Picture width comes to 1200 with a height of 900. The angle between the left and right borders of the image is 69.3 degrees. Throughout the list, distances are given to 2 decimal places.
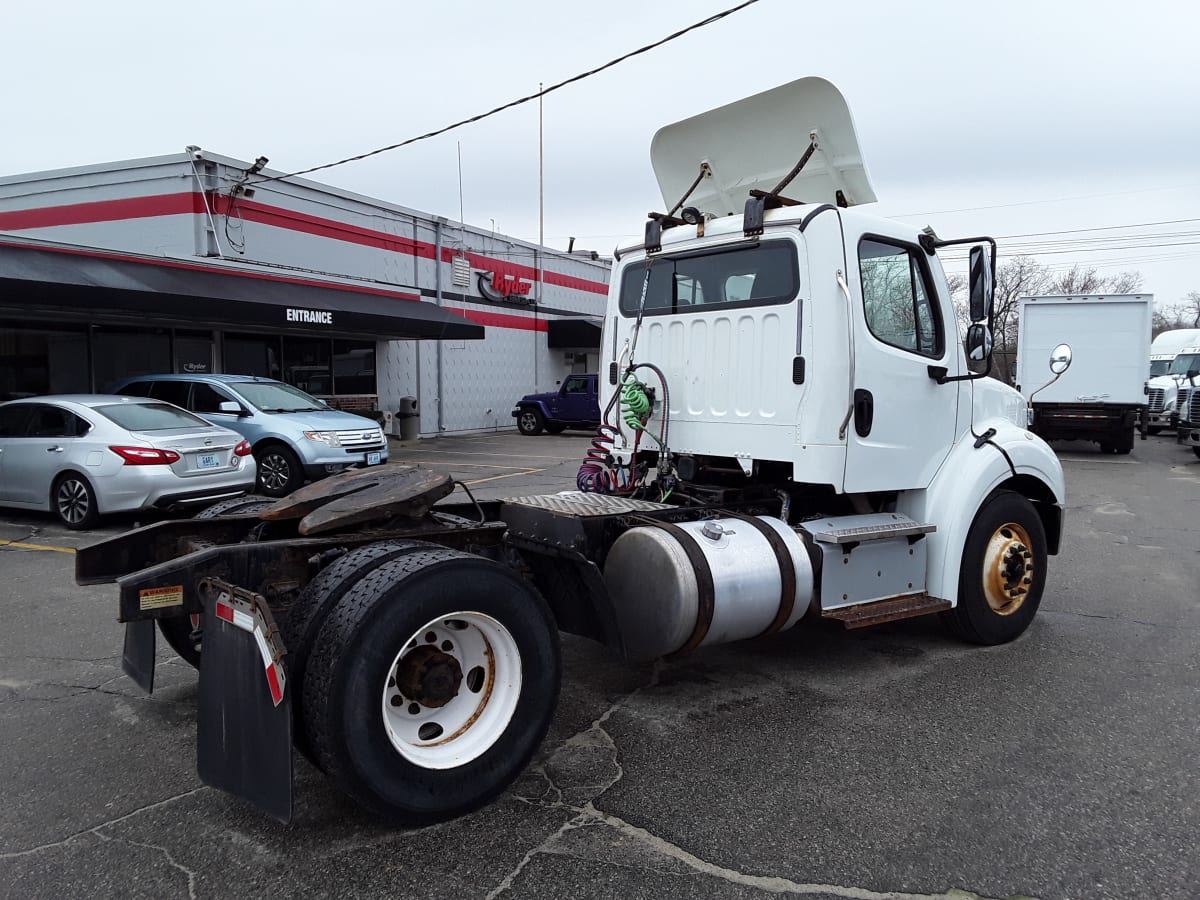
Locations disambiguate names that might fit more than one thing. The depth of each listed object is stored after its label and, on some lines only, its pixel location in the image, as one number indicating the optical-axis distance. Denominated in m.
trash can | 21.56
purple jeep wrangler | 24.28
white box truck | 18.25
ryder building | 14.33
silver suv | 12.20
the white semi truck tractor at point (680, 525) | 3.06
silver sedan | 9.12
